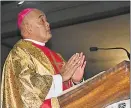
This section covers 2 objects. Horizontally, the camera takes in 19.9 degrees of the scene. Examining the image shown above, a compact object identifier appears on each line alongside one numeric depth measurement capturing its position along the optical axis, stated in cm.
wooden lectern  155
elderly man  182
